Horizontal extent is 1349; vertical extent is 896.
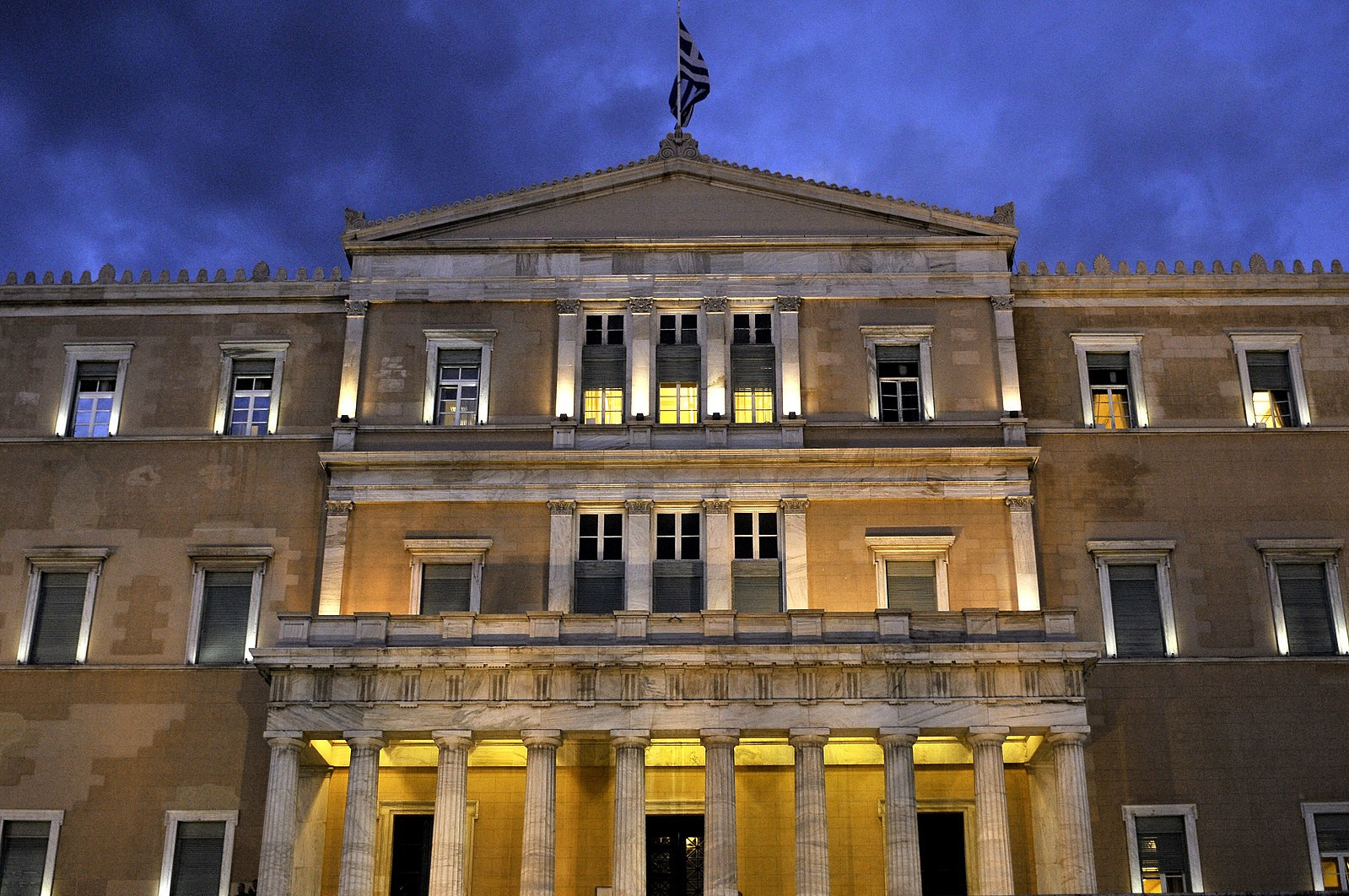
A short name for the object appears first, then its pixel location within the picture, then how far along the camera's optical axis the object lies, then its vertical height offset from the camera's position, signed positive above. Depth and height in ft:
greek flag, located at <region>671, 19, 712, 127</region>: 154.51 +87.15
